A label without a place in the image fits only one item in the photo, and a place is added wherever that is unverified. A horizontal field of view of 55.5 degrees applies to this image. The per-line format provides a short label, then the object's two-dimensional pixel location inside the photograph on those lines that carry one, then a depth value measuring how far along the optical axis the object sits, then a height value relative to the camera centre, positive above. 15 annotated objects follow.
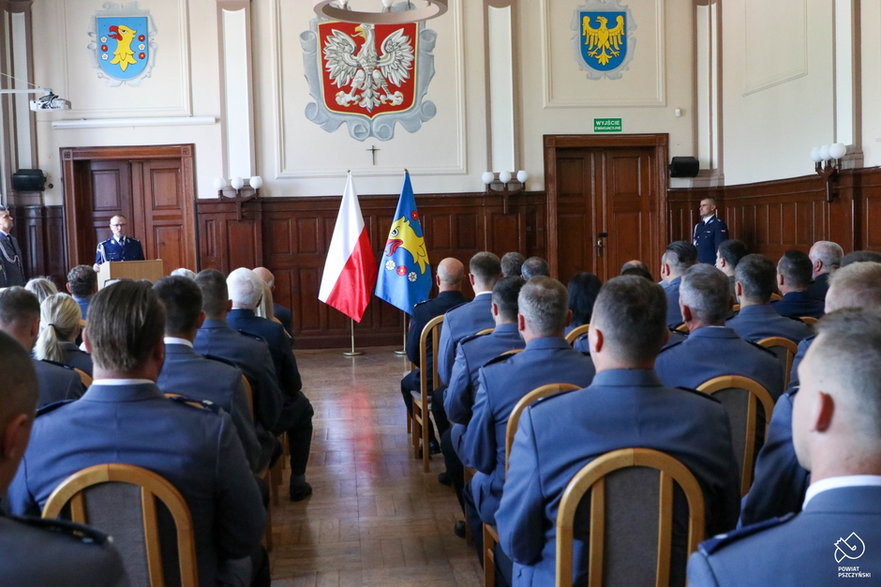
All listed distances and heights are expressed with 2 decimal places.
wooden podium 7.39 -0.13
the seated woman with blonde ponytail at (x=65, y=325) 3.38 -0.27
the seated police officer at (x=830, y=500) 1.11 -0.35
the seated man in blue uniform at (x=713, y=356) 2.84 -0.40
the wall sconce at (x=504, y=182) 10.01 +0.77
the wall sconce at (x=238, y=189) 9.72 +0.76
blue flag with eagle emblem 9.11 -0.21
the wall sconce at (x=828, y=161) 8.15 +0.77
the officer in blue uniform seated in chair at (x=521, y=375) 2.74 -0.43
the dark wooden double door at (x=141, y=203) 10.05 +0.64
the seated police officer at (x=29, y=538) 1.13 -0.39
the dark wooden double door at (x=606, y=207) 10.48 +0.46
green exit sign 10.31 +1.47
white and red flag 9.08 -0.21
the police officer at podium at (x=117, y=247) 8.91 +0.10
